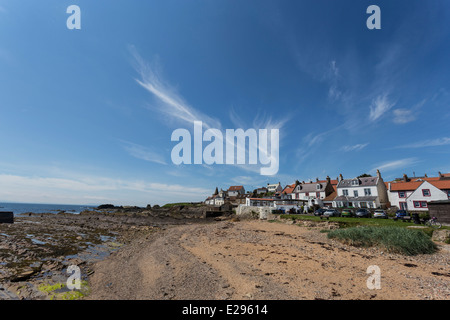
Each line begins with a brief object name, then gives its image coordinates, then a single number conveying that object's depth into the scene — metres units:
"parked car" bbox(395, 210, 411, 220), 28.70
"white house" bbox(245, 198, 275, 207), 58.77
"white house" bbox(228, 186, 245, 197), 127.12
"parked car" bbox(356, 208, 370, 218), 33.50
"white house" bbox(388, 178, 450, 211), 39.09
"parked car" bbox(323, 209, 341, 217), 37.38
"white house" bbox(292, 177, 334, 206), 65.75
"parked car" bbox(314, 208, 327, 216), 39.51
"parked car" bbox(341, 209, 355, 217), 35.44
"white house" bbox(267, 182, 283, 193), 159.88
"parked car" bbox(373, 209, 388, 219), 31.75
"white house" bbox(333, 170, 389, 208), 51.53
